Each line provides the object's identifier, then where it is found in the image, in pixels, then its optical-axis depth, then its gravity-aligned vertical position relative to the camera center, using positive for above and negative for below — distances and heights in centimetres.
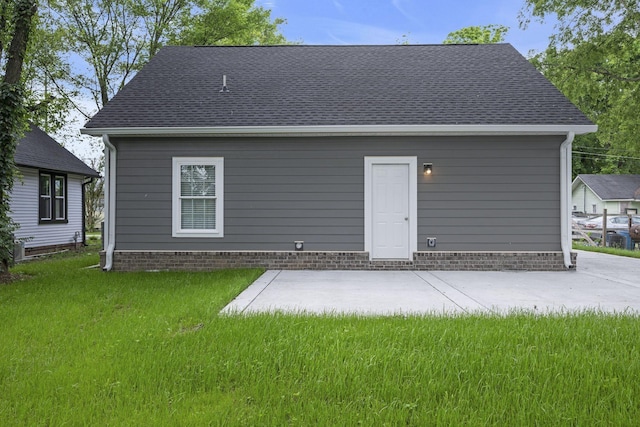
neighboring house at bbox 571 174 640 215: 3133 +188
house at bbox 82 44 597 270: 794 +59
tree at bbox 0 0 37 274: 708 +189
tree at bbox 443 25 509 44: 2472 +1108
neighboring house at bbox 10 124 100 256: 1164 +57
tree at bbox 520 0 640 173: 1356 +569
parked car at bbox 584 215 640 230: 2249 -32
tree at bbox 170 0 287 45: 1739 +816
